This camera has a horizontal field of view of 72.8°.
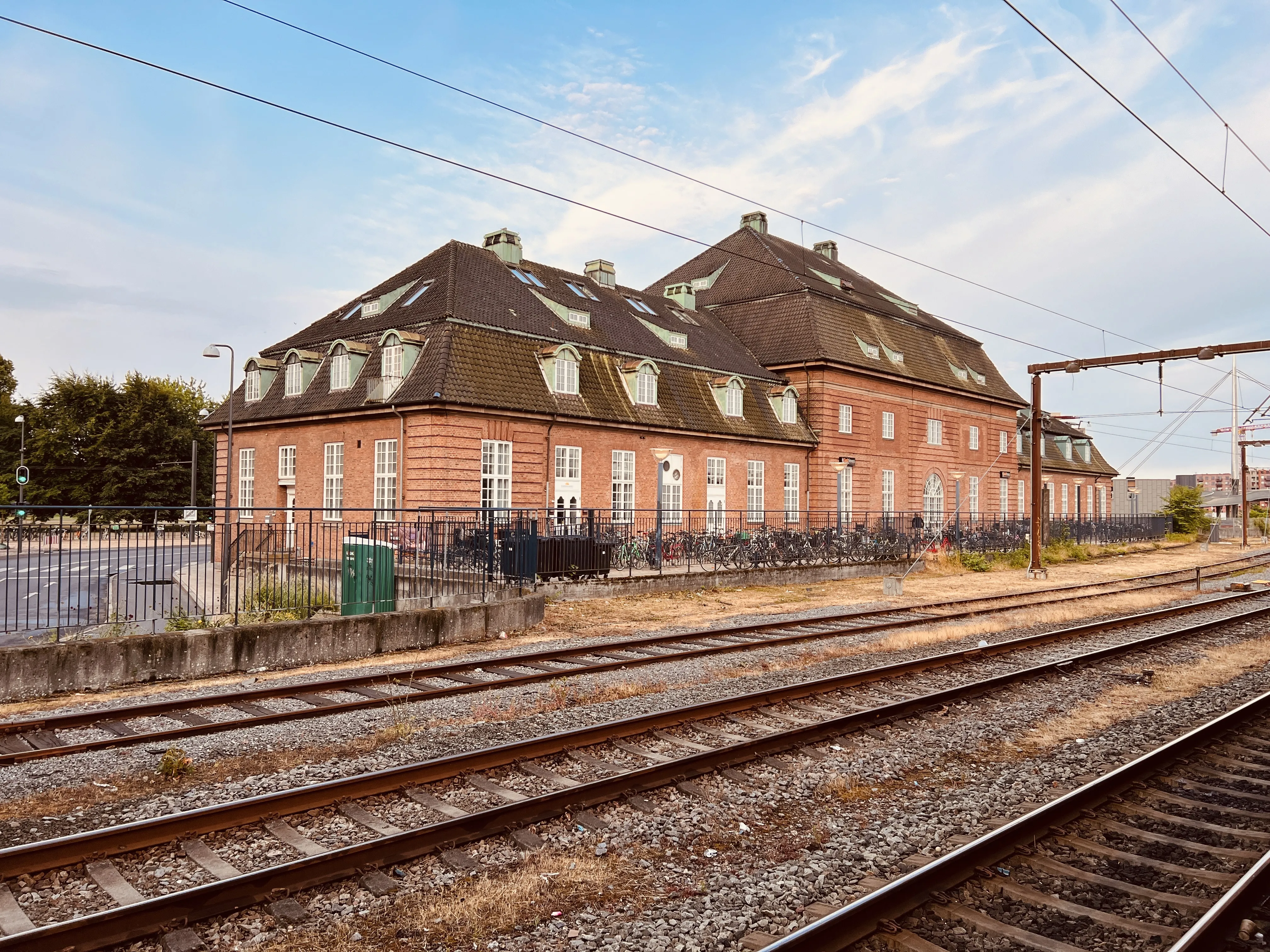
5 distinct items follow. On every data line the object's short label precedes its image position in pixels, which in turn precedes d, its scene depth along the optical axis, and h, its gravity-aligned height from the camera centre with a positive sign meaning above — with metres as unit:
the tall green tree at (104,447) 59.28 +4.46
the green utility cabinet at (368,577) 14.66 -1.17
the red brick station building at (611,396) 26.48 +4.23
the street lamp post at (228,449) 29.17 +2.17
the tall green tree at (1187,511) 55.16 -0.33
